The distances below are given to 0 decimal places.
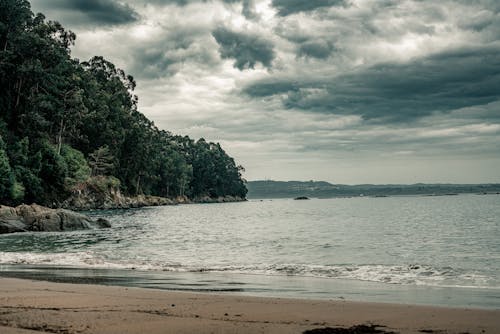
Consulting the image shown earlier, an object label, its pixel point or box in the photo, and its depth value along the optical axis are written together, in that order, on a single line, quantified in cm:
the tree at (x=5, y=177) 5006
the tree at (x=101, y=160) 9001
